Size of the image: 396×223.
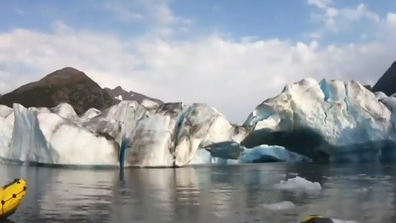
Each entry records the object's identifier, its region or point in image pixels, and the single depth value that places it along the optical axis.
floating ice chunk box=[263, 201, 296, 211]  11.82
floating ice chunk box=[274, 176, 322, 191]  16.41
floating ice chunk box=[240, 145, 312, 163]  38.25
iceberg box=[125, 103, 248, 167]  30.33
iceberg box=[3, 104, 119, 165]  29.41
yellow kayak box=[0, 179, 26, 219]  10.17
